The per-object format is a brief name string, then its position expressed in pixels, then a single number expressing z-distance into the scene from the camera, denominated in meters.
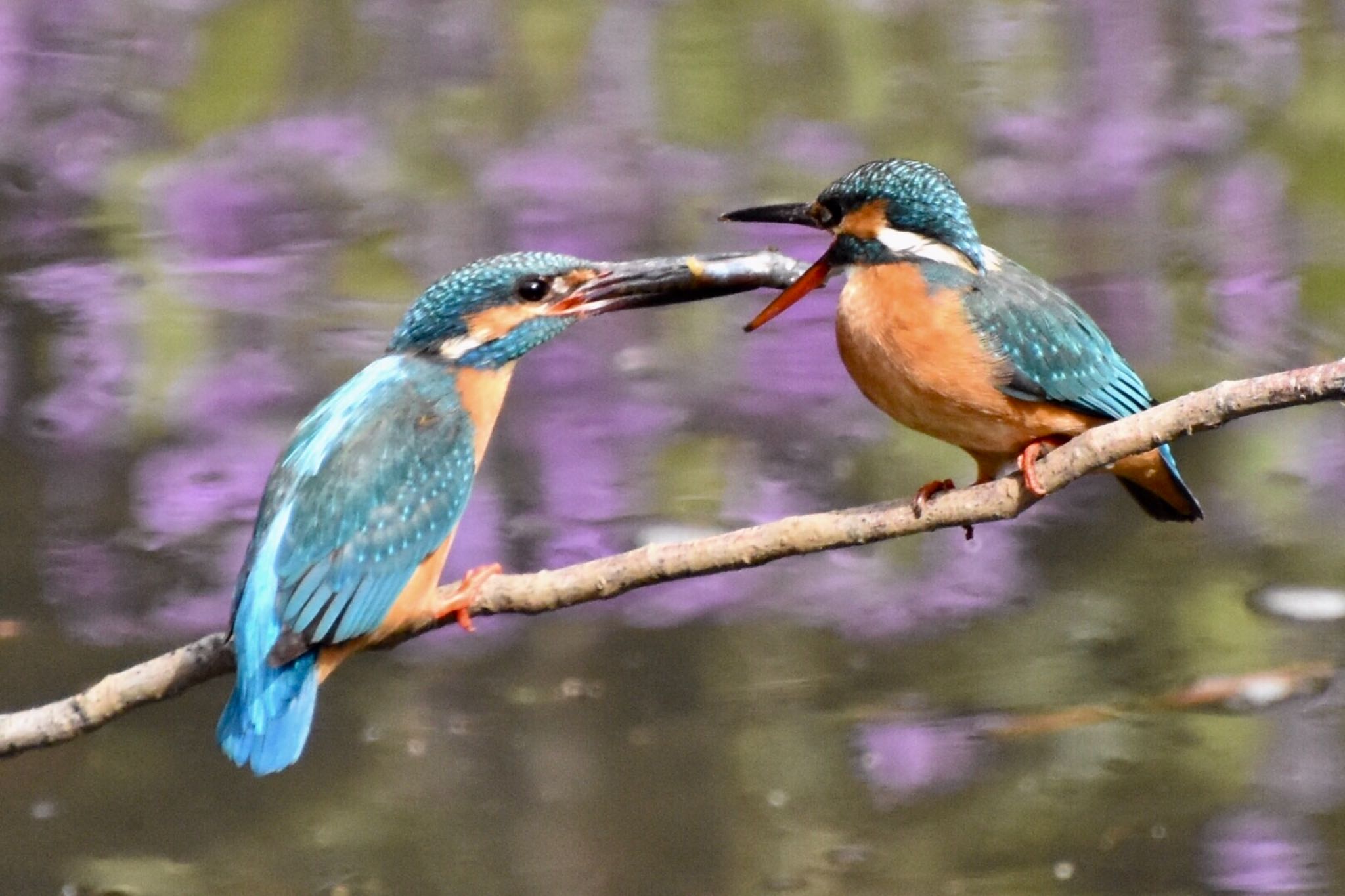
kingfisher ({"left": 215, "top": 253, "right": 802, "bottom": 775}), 5.78
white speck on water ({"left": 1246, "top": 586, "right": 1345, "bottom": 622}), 6.10
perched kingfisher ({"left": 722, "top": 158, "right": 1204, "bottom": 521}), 5.80
